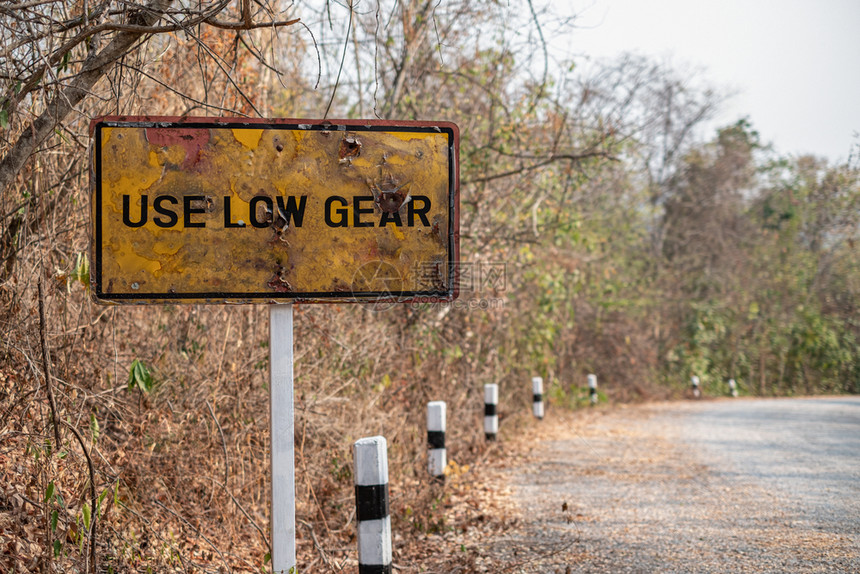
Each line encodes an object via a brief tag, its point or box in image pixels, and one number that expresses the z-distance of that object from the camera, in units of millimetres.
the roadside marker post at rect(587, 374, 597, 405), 17359
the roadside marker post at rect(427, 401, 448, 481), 7125
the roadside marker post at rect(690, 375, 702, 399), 22886
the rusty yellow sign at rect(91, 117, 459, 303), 3256
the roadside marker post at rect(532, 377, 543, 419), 12938
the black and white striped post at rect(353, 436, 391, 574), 3760
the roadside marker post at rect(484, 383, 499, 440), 9773
